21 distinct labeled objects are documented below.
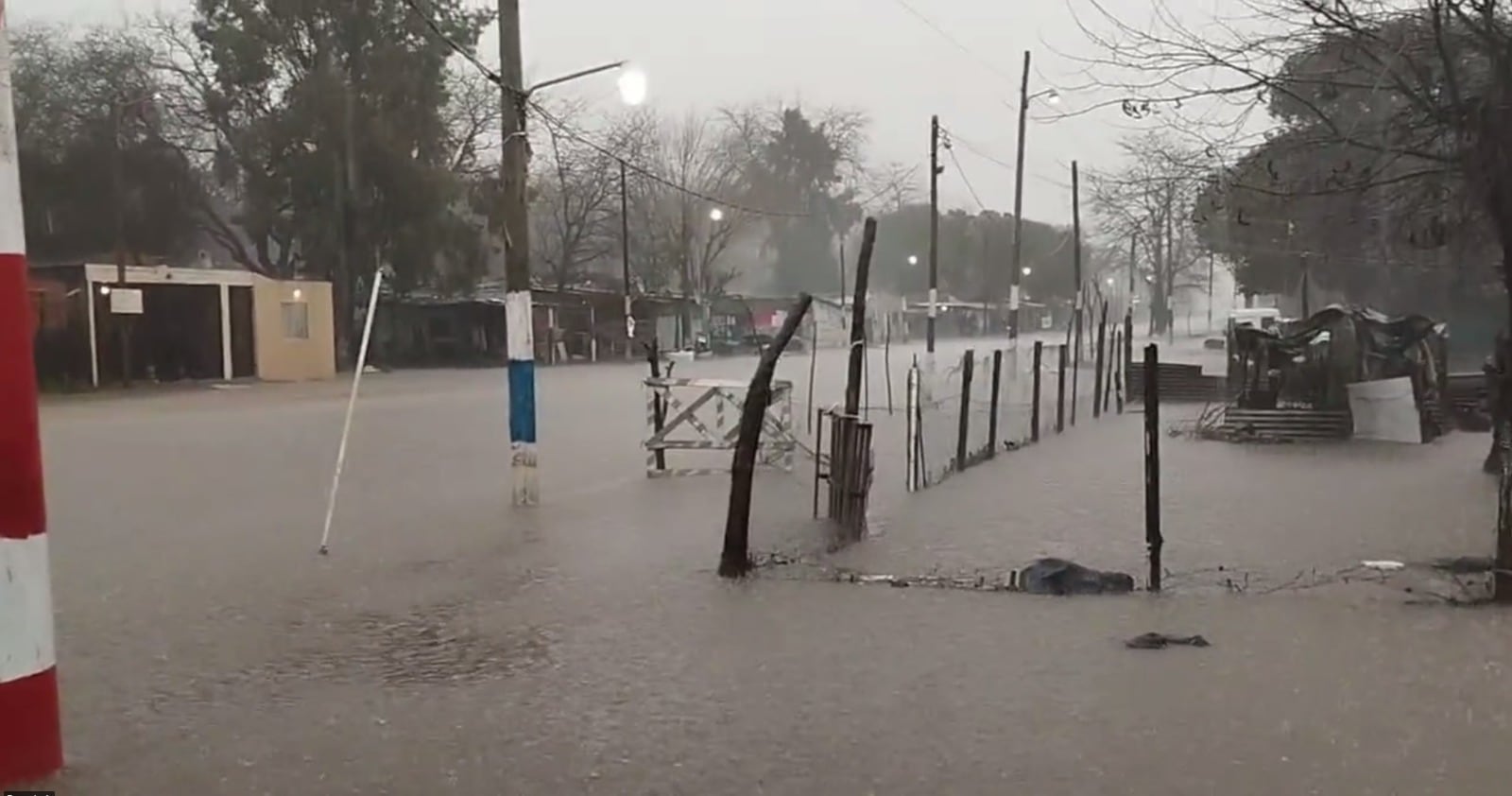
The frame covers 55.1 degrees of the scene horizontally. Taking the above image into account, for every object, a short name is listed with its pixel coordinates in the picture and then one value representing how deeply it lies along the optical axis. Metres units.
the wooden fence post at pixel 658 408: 16.36
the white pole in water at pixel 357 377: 10.93
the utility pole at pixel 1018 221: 37.38
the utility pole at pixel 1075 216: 44.56
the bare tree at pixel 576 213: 62.56
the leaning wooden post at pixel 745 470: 9.55
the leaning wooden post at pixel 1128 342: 28.75
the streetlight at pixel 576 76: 14.53
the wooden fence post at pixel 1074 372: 24.45
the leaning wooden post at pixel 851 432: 11.52
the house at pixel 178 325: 36.66
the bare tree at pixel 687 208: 69.19
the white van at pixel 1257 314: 55.72
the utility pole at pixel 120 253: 36.50
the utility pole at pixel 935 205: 36.91
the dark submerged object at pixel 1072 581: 9.05
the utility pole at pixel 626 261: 53.66
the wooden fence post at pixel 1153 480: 9.02
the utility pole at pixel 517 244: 13.37
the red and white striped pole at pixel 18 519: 4.87
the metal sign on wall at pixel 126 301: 35.88
